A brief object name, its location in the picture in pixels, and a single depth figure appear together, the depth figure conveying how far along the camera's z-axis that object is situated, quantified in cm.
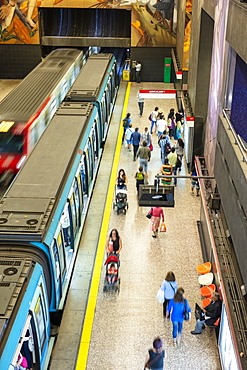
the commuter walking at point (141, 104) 2476
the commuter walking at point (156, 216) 1418
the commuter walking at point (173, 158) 1717
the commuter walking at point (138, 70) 3154
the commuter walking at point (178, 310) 1023
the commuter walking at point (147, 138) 1920
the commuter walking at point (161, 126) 2066
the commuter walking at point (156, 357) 892
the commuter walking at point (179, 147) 1838
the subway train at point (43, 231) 780
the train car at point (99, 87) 1856
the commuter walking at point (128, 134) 2026
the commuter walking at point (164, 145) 1844
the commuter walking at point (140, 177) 1630
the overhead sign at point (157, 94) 1828
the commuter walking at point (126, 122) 2109
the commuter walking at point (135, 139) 1927
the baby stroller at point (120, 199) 1549
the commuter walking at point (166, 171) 1613
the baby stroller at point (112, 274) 1196
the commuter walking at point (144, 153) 1741
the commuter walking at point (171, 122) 2192
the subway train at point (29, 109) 1520
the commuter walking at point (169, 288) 1077
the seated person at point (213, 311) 1035
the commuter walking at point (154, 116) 2197
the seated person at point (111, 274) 1195
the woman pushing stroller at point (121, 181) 1552
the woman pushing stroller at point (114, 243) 1225
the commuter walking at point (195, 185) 1711
